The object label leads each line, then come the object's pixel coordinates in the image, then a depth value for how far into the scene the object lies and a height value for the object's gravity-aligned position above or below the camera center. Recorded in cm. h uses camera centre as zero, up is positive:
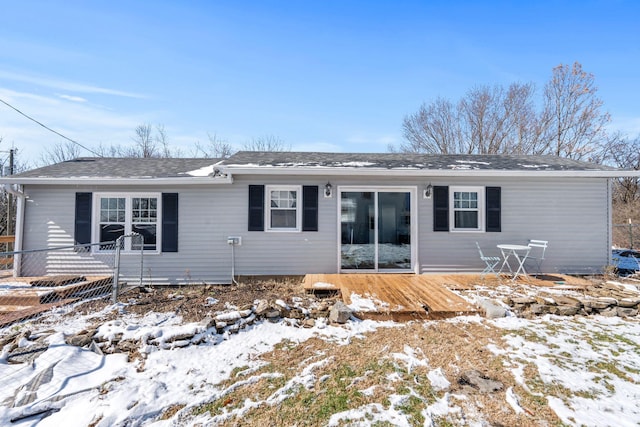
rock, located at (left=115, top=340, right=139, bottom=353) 329 -151
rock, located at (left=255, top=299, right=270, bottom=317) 415 -134
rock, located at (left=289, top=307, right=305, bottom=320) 424 -144
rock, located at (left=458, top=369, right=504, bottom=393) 259 -154
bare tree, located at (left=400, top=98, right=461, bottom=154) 2072 +693
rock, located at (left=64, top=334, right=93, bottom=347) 331 -145
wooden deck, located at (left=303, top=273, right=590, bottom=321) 427 -132
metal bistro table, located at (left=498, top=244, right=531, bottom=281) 629 -82
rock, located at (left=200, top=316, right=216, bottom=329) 364 -138
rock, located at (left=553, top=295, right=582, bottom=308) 450 -132
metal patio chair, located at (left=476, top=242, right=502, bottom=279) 607 -105
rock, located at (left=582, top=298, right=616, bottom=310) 452 -133
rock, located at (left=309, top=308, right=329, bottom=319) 427 -145
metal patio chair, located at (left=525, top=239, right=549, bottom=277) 668 -87
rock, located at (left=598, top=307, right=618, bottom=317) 445 -145
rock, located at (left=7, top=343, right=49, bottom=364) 303 -150
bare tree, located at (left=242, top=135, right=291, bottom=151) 2334 +621
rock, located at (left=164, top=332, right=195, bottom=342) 337 -144
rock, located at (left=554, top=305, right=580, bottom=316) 442 -142
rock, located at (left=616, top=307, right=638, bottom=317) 441 -144
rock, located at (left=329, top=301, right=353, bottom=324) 406 -139
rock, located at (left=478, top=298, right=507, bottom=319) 421 -137
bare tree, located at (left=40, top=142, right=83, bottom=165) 2169 +512
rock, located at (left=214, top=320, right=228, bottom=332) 375 -143
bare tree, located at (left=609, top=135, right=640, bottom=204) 1764 +400
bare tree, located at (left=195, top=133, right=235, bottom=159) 2277 +567
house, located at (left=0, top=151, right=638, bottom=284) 650 +5
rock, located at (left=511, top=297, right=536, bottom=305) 454 -131
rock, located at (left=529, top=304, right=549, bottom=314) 440 -139
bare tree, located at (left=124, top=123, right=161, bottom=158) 2248 +597
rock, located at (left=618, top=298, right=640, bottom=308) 452 -132
